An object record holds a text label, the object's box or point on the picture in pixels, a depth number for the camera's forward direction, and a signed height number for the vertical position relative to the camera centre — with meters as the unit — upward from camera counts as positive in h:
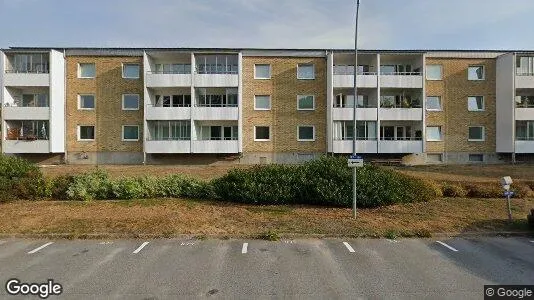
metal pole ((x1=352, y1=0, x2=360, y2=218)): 10.53 +0.43
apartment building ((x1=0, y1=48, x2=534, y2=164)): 28.34 +3.37
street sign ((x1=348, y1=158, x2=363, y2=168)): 10.22 -0.60
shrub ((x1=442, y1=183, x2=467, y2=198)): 13.47 -1.98
